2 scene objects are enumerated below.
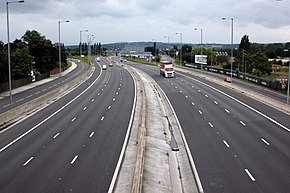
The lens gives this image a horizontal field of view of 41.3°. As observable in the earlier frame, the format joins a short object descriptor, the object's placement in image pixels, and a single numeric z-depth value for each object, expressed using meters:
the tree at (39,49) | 93.88
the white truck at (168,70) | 87.75
